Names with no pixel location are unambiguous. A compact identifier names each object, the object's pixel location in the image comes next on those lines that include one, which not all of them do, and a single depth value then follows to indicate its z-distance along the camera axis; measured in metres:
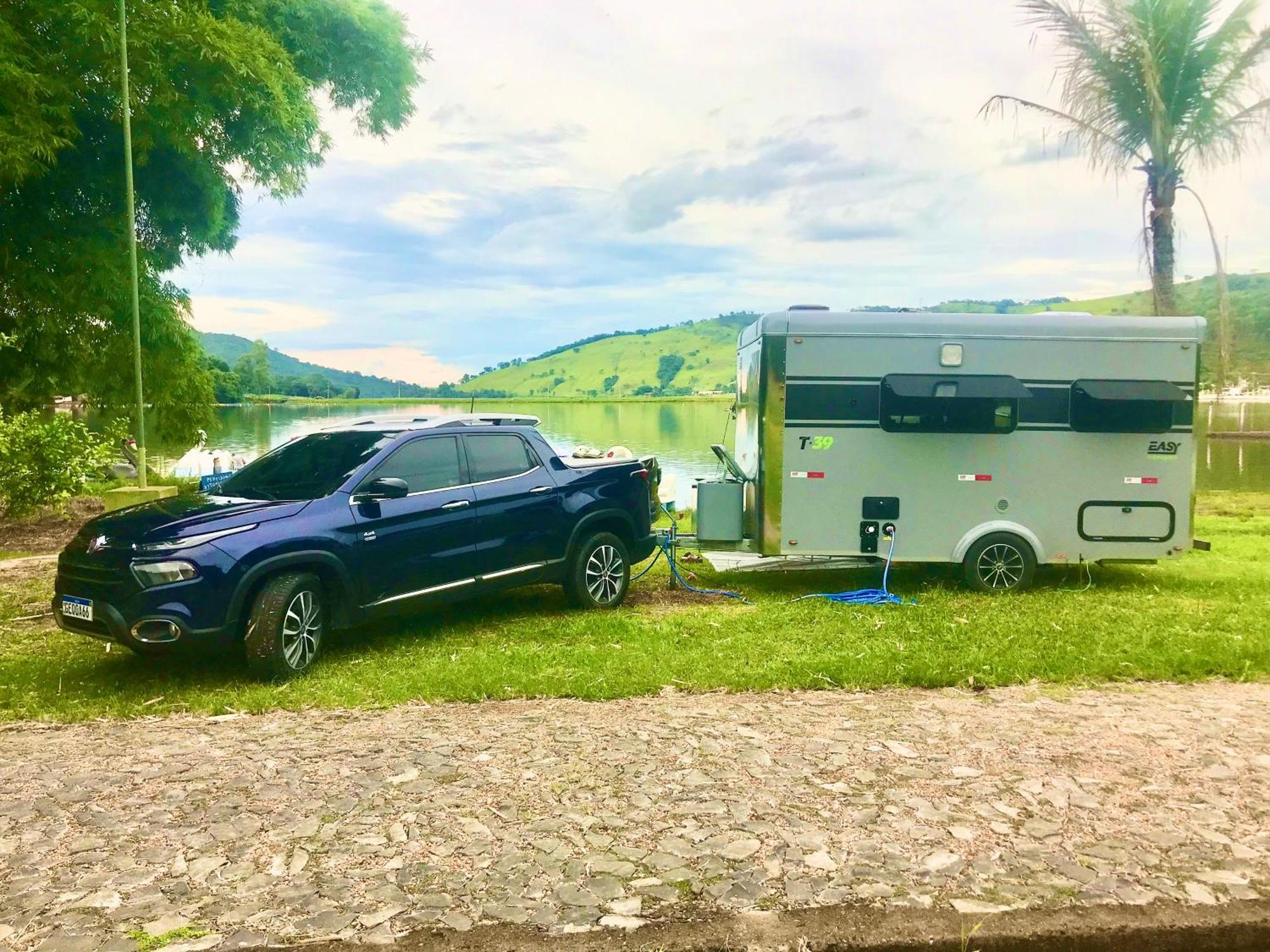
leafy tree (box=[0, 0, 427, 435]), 15.50
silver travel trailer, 10.02
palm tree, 16.62
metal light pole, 14.44
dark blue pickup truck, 6.57
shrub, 13.30
